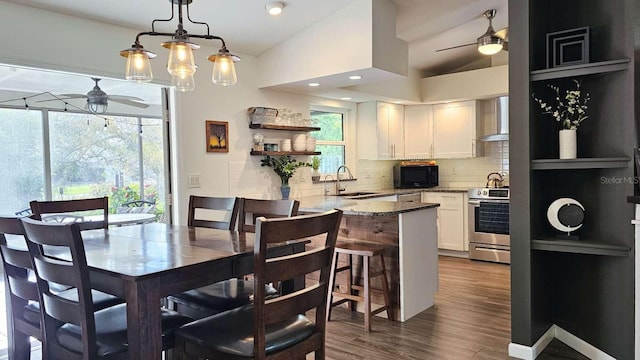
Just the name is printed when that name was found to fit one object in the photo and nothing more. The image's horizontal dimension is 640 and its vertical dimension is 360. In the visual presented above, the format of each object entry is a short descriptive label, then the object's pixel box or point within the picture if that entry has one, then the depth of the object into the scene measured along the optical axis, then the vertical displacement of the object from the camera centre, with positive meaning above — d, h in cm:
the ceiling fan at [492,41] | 411 +116
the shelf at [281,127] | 449 +47
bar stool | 324 -81
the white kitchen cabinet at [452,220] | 570 -67
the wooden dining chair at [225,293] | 234 -65
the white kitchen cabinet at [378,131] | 591 +53
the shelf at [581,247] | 247 -47
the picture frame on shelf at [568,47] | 259 +71
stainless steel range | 527 -68
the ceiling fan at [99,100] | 482 +85
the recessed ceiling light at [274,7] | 352 +130
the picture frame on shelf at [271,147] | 465 +26
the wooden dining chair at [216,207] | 277 -22
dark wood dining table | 158 -35
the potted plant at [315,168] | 511 +3
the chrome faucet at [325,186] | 538 -19
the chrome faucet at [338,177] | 556 -9
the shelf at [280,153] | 450 +20
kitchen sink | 546 -29
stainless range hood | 551 +59
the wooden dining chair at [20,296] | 192 -58
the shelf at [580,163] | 247 +2
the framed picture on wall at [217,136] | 414 +35
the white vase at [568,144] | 266 +13
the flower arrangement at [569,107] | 270 +36
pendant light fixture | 221 +58
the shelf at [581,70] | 243 +55
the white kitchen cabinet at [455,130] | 595 +52
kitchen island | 345 -56
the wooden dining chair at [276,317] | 164 -60
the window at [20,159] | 542 +22
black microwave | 638 -10
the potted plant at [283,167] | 466 +5
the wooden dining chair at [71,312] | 159 -51
